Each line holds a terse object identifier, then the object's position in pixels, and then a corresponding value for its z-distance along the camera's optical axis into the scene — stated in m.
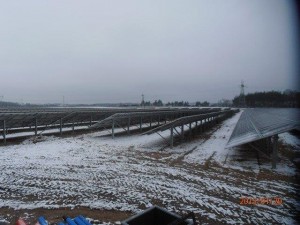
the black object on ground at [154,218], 4.31
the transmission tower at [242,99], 135.86
